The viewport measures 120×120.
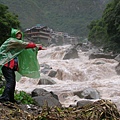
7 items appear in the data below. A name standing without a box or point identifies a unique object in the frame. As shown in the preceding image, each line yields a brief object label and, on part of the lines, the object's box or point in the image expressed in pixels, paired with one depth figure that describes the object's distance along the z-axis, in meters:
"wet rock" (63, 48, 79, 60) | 24.22
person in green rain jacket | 4.26
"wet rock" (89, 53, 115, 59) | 22.00
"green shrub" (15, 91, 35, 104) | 5.56
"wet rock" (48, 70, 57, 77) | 15.95
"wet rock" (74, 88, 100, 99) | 9.97
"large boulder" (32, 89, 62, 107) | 5.97
